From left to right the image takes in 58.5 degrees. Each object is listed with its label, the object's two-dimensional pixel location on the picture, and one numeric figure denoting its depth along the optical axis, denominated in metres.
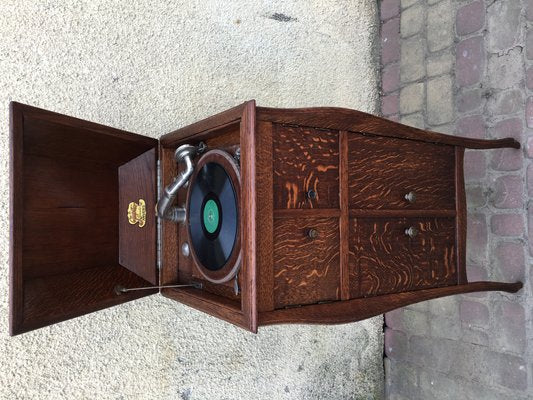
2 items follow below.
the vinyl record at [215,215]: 1.18
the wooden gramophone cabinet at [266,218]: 1.11
